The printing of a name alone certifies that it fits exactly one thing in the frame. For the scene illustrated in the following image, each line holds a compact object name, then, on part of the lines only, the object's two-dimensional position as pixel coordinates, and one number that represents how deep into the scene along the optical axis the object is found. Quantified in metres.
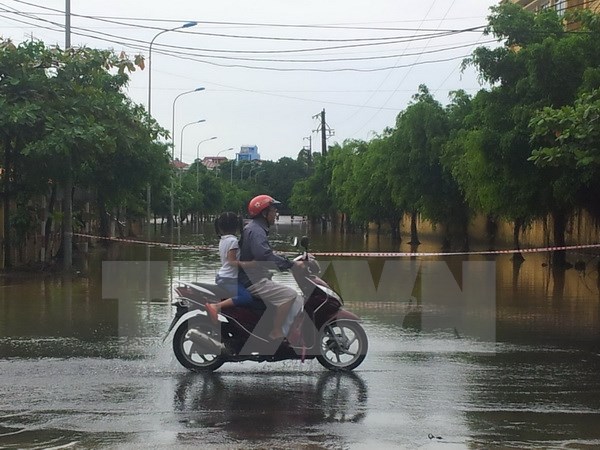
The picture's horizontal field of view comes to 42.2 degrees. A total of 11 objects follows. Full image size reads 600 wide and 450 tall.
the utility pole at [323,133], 68.88
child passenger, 7.97
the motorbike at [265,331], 8.00
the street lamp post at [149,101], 39.20
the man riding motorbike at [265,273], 7.90
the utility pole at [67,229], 20.38
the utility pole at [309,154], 108.44
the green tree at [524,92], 20.27
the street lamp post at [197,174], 80.68
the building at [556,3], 28.88
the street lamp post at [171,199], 48.00
